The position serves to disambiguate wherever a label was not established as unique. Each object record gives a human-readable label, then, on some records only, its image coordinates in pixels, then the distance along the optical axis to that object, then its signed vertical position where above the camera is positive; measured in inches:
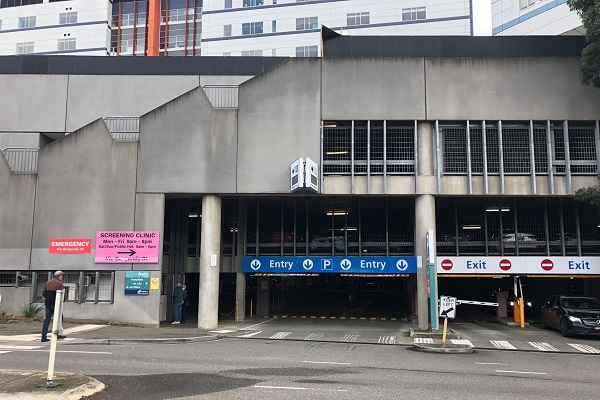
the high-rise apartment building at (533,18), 1796.3 +901.6
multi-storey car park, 862.5 +167.2
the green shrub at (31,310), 831.7 -68.4
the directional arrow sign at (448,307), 704.0 -50.0
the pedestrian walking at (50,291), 555.4 -25.9
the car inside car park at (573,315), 749.3 -66.3
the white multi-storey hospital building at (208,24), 2202.3 +1090.8
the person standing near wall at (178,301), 892.6 -55.8
